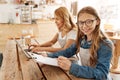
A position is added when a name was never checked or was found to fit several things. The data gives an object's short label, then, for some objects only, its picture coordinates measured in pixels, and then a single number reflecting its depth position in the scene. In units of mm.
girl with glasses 1122
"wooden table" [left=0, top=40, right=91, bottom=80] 1202
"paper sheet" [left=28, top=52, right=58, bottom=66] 1290
